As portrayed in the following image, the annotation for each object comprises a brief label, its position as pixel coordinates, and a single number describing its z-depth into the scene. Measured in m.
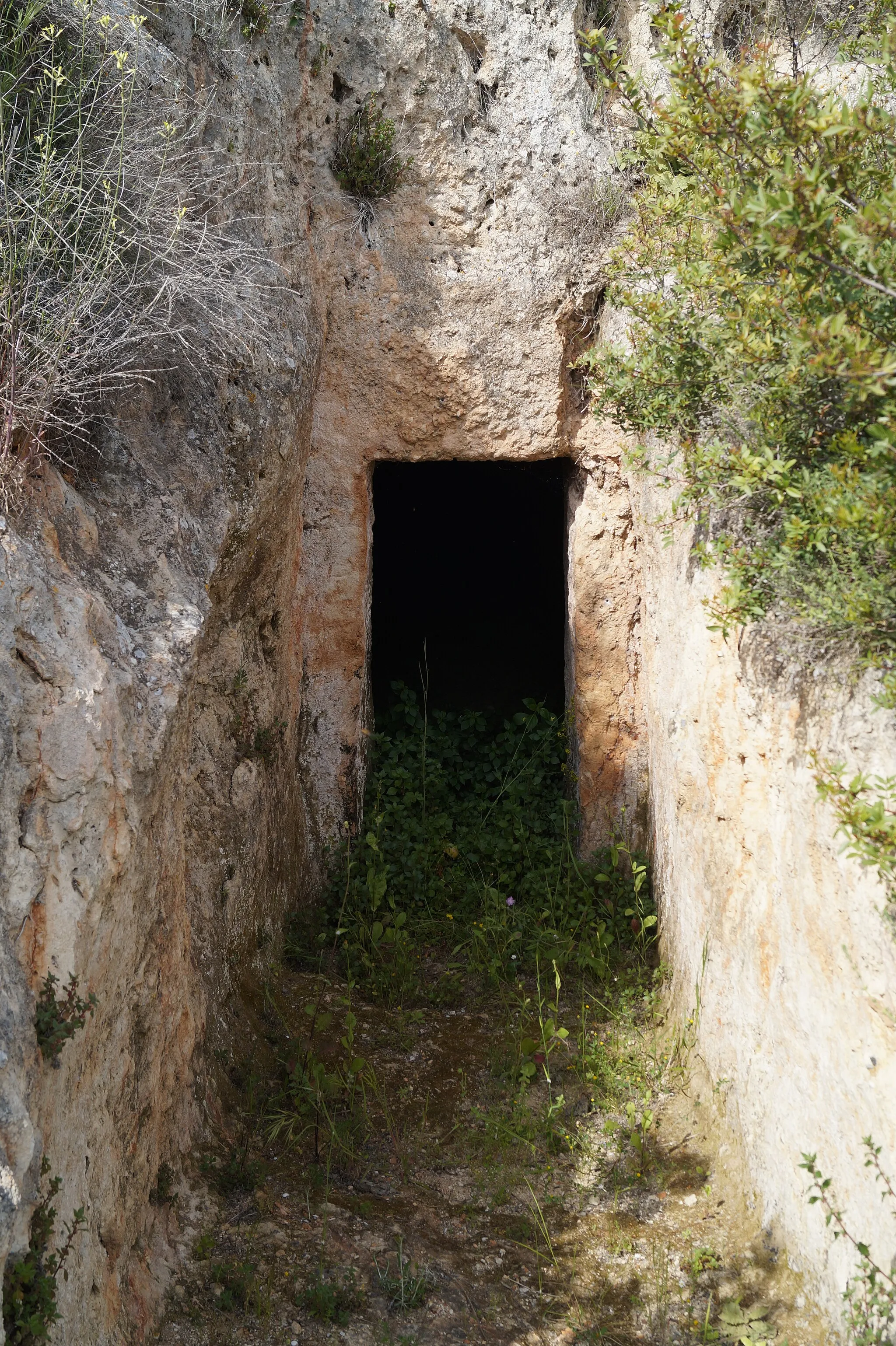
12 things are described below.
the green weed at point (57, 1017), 2.51
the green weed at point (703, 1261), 3.40
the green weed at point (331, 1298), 3.16
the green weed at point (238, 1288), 3.15
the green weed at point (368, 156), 4.96
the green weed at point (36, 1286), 2.29
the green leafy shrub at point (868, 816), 2.42
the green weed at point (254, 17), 4.60
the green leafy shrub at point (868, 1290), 2.58
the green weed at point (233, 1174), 3.58
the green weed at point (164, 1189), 3.28
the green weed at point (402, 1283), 3.25
